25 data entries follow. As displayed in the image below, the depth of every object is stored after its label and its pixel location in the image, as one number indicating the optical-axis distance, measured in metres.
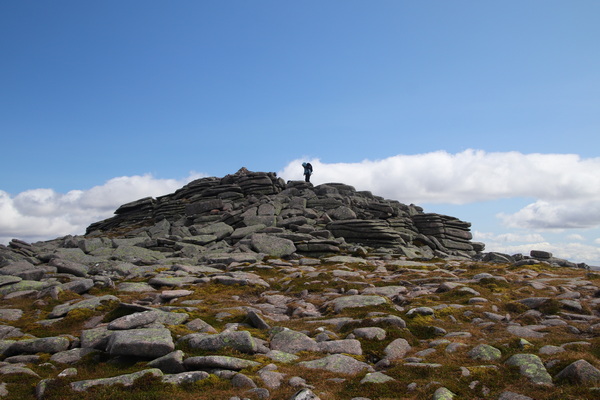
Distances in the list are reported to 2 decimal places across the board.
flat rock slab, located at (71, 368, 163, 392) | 11.48
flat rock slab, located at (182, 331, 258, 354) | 14.03
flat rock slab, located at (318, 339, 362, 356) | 14.84
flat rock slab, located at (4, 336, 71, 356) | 14.68
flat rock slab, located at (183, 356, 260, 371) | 12.51
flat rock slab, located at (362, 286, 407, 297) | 23.86
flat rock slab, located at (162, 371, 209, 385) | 11.68
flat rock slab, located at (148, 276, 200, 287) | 26.09
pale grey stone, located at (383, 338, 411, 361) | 14.61
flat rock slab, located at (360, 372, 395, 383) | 12.03
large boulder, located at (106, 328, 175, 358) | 13.39
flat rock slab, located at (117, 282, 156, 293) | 24.67
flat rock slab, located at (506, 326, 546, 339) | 16.23
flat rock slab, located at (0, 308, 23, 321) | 19.98
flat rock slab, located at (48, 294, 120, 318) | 19.67
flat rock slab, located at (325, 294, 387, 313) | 20.84
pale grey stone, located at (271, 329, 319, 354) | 15.03
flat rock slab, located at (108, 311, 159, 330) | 15.73
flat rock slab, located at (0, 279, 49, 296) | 25.17
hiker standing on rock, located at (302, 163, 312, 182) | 80.40
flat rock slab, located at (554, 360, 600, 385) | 11.14
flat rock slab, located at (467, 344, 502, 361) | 13.73
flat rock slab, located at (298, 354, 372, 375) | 13.17
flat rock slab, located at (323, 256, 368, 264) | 36.50
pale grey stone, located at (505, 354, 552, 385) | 11.74
